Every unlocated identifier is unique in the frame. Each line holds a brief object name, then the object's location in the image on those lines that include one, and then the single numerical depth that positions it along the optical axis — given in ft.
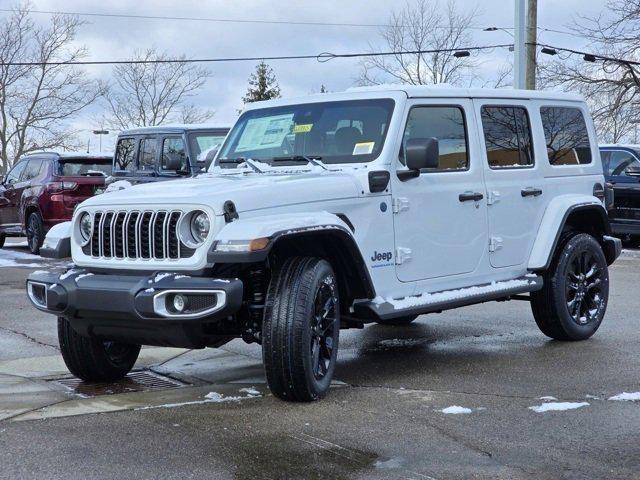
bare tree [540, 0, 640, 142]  120.47
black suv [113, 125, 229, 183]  49.32
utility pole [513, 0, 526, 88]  79.97
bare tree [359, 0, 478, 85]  175.73
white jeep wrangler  19.01
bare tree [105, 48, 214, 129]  209.26
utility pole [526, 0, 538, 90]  82.28
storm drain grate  21.79
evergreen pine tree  242.78
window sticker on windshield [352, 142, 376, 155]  22.52
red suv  56.54
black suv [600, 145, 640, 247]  57.11
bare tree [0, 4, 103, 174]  164.25
